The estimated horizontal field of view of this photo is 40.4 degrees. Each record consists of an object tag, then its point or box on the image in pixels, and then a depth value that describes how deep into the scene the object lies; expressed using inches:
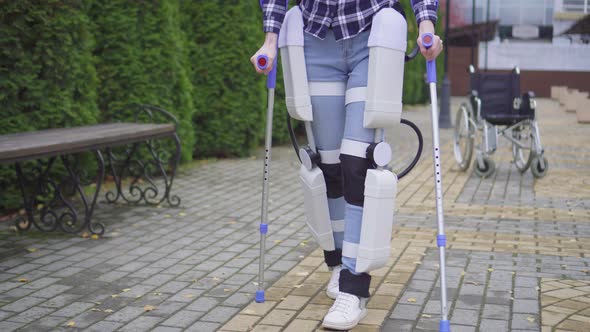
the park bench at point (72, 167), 208.5
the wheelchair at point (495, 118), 343.3
